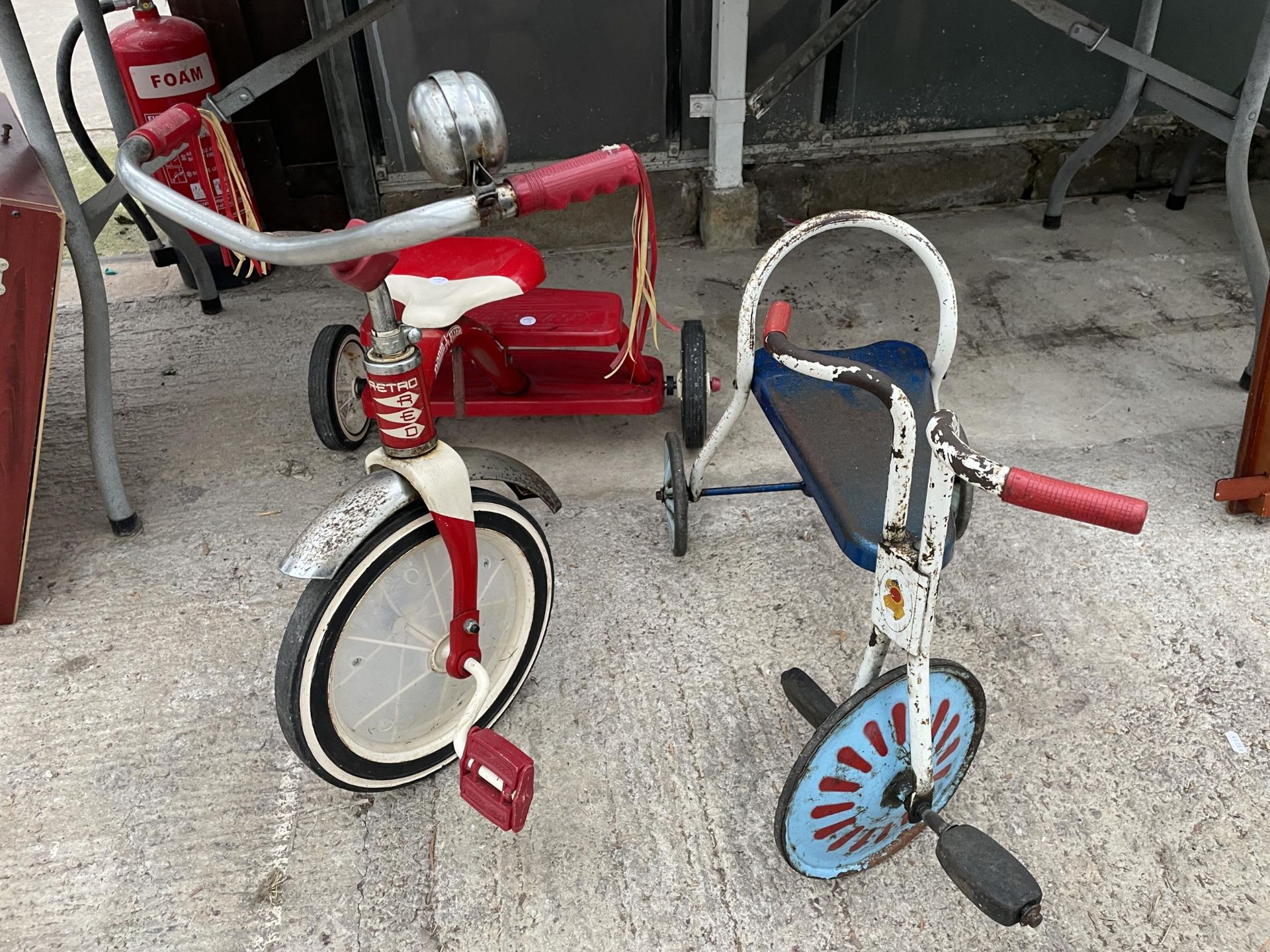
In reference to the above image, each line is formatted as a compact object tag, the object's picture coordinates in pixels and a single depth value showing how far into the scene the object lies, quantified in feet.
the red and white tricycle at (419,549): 3.55
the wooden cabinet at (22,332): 6.02
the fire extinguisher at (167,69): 9.31
